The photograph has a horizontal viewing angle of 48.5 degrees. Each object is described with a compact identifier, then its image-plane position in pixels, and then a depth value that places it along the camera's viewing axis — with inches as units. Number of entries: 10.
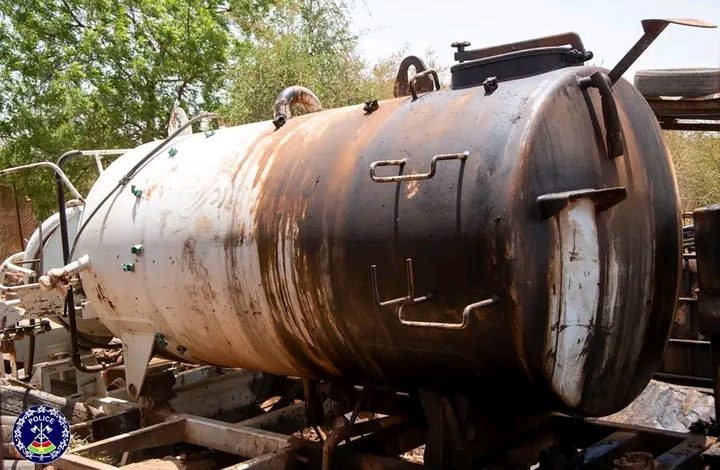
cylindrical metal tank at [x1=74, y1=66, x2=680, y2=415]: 117.3
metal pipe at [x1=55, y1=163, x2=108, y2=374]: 203.5
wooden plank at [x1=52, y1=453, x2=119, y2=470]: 161.2
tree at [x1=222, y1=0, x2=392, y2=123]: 609.3
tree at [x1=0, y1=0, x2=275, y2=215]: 596.7
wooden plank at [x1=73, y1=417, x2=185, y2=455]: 180.9
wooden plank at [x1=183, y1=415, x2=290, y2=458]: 166.6
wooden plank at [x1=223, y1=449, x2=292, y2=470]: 150.9
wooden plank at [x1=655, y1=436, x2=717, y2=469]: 131.9
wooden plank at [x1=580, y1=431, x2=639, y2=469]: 138.8
